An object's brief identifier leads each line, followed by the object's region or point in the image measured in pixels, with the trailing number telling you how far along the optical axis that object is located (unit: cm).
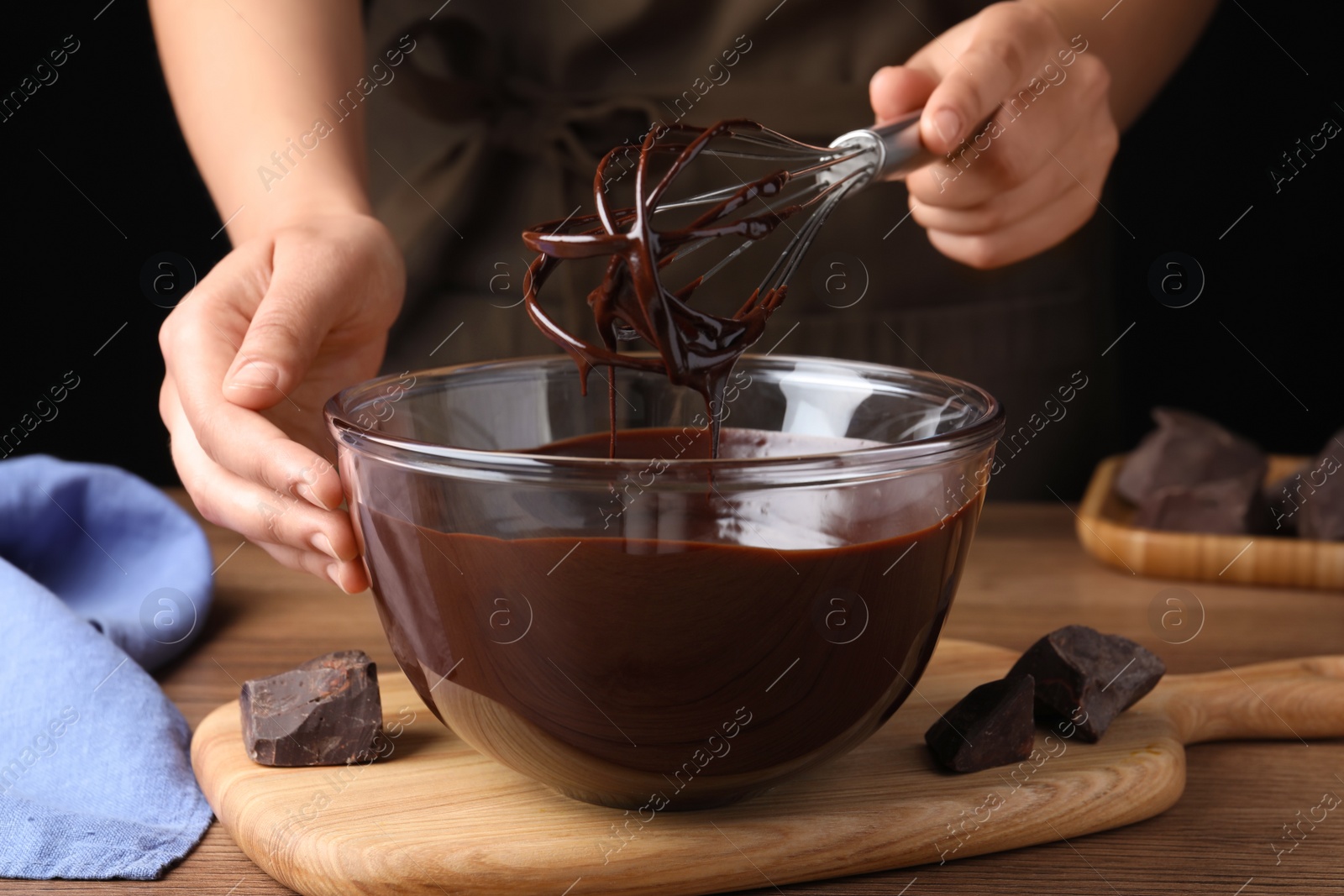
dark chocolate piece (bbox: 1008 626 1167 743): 81
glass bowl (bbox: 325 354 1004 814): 59
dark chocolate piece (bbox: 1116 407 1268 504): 133
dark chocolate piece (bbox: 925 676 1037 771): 76
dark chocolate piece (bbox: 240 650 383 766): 76
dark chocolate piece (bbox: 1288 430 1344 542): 123
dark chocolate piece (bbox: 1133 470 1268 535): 125
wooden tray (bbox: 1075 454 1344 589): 117
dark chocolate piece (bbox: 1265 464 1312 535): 130
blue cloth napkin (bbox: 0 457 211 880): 70
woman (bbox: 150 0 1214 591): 92
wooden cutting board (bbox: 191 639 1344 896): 65
